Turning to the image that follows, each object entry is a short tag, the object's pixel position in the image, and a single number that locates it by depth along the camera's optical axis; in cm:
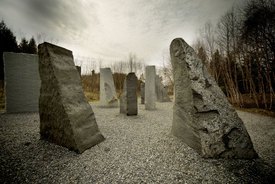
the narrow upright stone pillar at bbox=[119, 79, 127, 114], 666
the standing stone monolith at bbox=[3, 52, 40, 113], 618
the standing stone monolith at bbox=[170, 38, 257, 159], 253
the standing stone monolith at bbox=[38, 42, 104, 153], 280
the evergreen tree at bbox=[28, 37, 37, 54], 2078
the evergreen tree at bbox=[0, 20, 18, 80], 1499
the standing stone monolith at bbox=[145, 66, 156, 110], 812
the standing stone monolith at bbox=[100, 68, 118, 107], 902
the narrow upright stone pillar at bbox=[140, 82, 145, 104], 1150
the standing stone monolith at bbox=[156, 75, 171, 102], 1288
